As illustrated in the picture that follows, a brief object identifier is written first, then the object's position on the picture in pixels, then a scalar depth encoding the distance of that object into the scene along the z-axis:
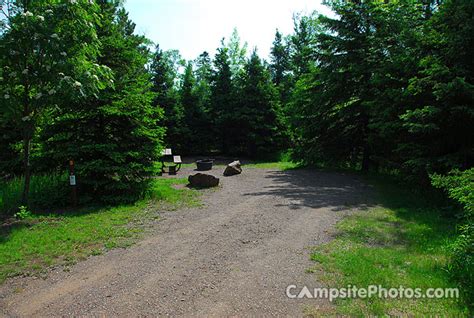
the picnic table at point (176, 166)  14.89
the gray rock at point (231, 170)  13.86
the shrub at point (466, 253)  3.79
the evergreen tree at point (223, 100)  23.55
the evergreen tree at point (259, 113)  21.73
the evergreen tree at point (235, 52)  39.44
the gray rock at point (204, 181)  11.00
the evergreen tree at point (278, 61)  34.99
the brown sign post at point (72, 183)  7.62
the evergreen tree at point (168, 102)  23.59
